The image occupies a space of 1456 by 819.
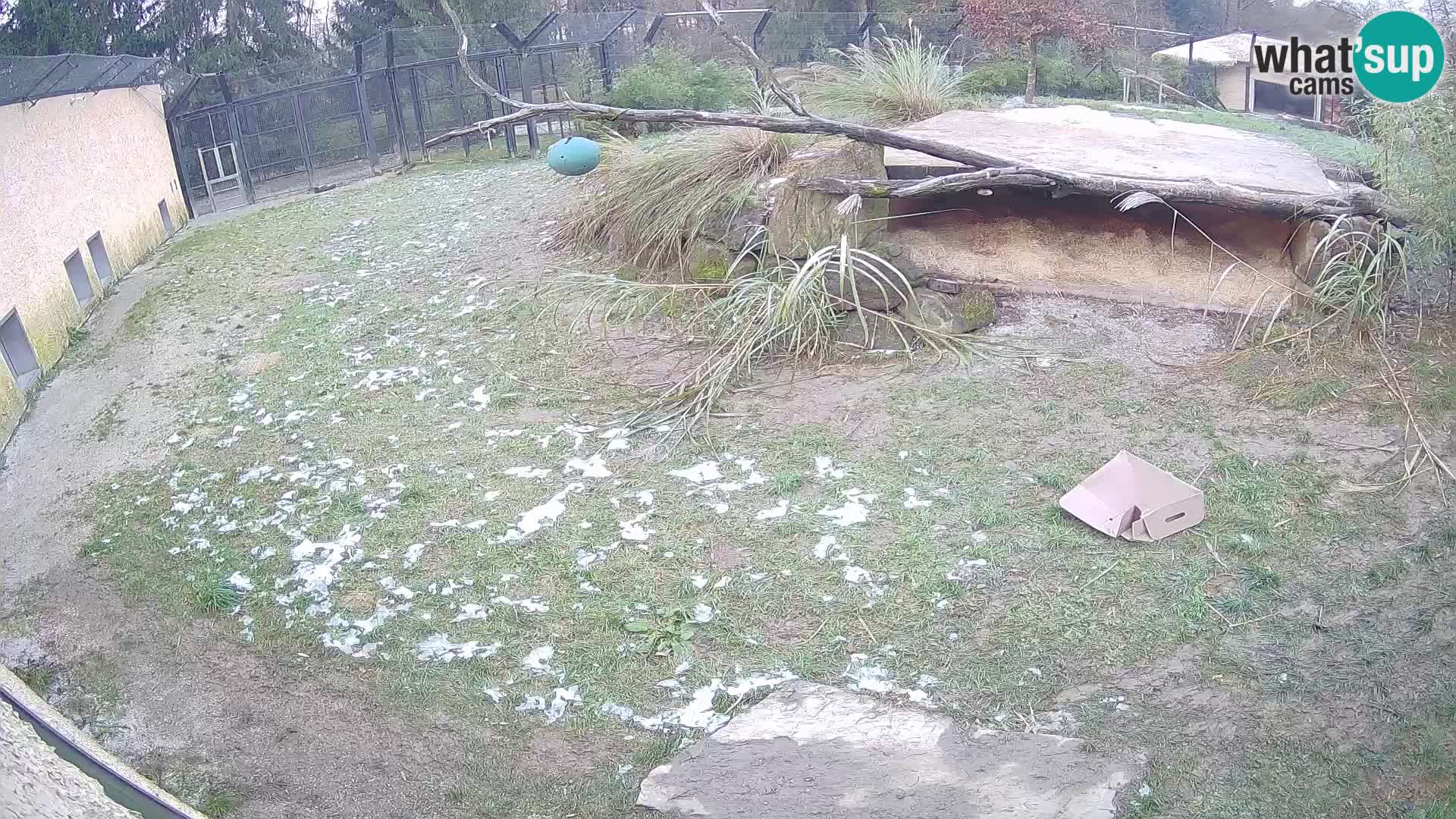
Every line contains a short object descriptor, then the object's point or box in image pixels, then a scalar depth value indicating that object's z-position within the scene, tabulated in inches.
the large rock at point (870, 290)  214.4
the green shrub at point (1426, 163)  188.2
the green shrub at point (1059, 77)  615.2
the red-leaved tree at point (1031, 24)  597.3
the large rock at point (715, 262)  236.2
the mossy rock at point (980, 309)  211.3
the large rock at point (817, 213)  222.4
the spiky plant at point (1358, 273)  192.7
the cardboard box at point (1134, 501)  144.2
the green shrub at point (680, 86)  514.0
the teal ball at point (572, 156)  249.3
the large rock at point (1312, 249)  198.2
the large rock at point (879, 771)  105.2
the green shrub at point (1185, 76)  714.8
